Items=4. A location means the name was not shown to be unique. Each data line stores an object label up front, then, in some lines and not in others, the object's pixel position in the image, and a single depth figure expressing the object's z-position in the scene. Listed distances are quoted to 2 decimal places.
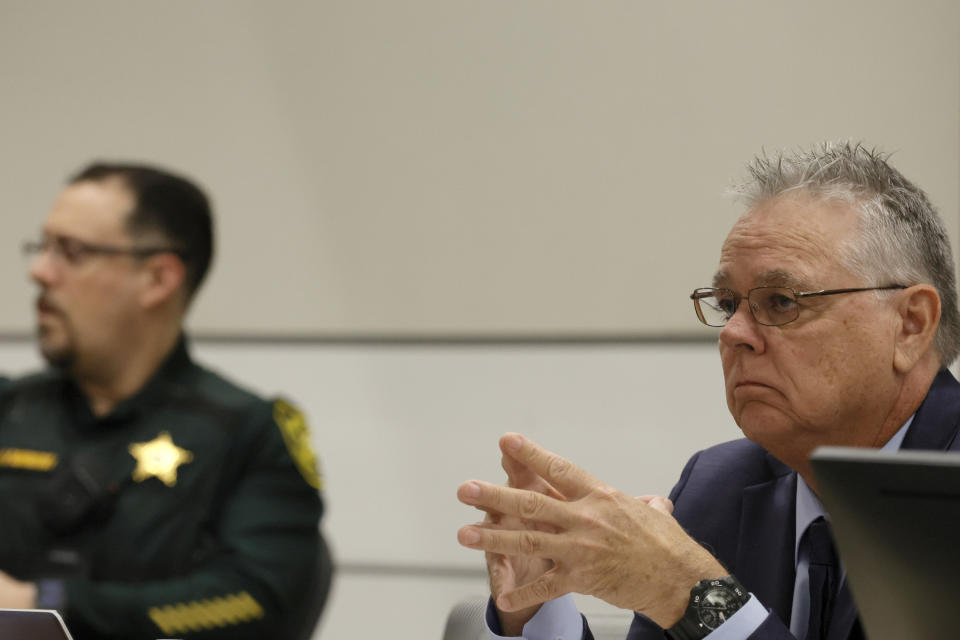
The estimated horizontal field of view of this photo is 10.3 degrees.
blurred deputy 6.64
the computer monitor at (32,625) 6.02
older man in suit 6.17
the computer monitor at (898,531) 3.96
